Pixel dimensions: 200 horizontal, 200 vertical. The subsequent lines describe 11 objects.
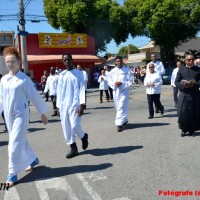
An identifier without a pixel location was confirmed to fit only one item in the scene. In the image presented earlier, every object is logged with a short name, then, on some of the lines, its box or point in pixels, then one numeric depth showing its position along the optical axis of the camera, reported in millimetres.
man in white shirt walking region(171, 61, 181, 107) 12602
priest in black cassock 7582
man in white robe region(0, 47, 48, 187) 5191
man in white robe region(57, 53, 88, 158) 6461
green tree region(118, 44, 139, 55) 94875
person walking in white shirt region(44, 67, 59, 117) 13695
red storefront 30781
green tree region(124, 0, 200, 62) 42938
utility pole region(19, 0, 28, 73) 23438
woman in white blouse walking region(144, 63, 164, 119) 10827
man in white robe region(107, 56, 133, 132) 8922
